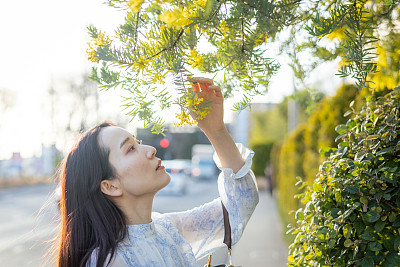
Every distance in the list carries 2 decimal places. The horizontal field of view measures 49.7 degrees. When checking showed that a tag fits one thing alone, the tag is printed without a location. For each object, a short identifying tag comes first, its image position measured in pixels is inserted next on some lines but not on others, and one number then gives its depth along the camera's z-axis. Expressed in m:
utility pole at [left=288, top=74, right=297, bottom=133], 16.16
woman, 1.69
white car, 22.23
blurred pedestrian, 19.62
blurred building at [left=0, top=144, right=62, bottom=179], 30.19
